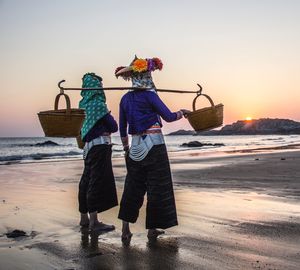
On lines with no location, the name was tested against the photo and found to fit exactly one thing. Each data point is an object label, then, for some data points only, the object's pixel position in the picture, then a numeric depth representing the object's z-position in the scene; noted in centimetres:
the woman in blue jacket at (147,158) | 479
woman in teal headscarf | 540
